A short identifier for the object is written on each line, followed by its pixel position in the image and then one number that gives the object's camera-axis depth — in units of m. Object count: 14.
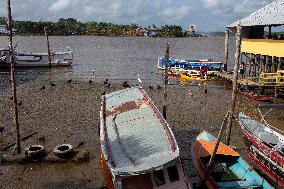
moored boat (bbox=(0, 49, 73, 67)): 52.19
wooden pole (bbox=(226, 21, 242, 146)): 17.64
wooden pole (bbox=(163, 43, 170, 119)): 21.40
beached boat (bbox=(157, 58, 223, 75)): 47.69
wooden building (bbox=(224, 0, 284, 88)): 30.73
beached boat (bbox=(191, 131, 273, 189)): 14.22
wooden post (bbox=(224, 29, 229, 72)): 43.51
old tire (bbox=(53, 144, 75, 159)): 17.16
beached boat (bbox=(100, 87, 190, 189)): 11.48
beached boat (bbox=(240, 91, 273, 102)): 31.45
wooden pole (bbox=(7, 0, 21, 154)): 16.41
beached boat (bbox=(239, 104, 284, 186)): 15.92
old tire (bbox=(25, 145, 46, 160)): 17.02
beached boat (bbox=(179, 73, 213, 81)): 44.84
